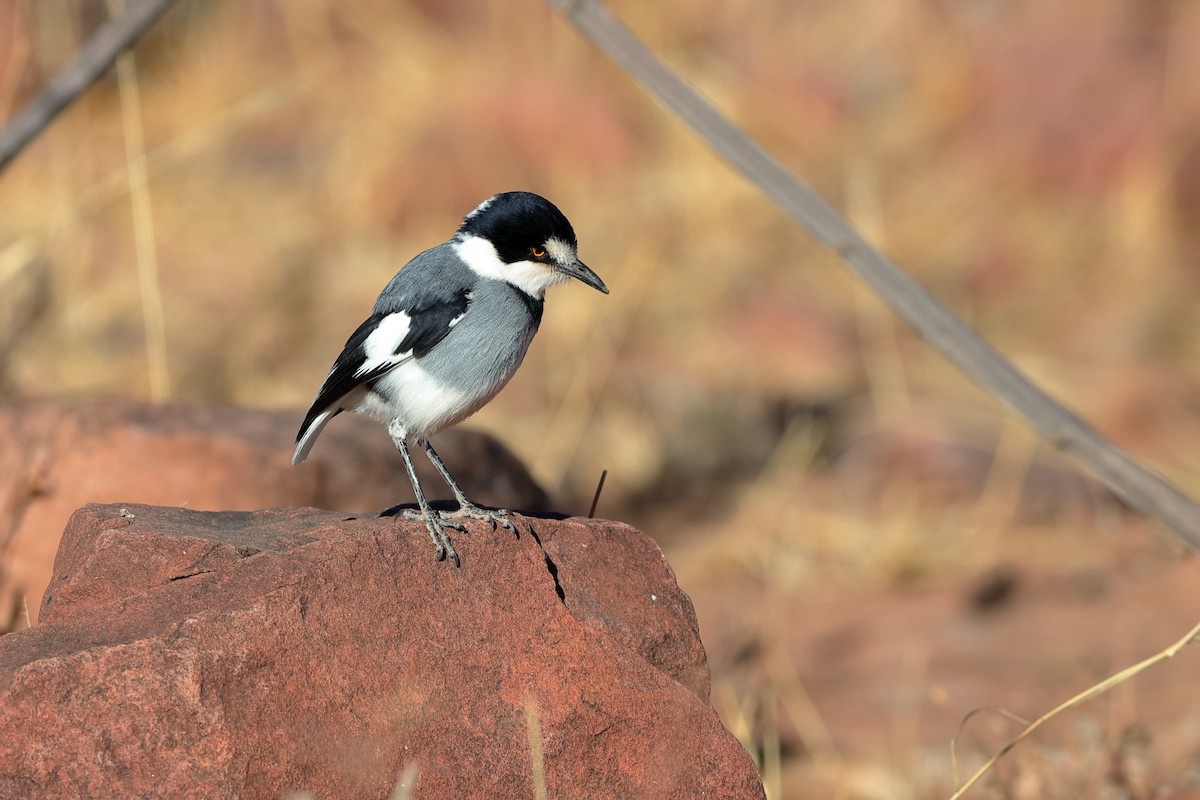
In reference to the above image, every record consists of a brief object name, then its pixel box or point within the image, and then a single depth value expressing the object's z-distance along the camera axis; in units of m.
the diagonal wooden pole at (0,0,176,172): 8.36
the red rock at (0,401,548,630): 8.64
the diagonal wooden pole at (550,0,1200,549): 7.10
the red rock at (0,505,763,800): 5.13
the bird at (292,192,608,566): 7.41
